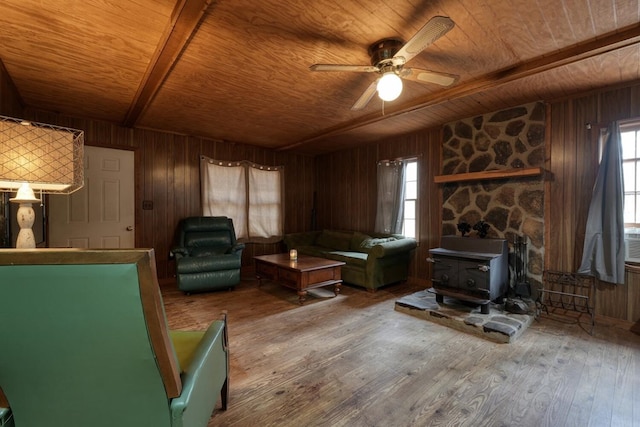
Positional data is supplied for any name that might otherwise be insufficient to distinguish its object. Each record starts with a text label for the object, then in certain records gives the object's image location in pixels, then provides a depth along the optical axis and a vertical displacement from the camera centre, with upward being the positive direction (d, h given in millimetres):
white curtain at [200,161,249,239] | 4996 +310
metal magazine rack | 3029 -907
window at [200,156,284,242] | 5059 +232
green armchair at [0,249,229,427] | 755 -387
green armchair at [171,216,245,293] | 3891 -662
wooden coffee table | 3604 -837
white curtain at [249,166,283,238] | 5539 +110
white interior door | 3881 +29
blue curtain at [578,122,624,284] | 2828 -126
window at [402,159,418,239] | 4699 +178
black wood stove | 3002 -687
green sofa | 4086 -731
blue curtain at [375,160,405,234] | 4746 +189
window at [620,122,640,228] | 2855 +359
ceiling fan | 2088 +1029
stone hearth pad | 2666 -1101
